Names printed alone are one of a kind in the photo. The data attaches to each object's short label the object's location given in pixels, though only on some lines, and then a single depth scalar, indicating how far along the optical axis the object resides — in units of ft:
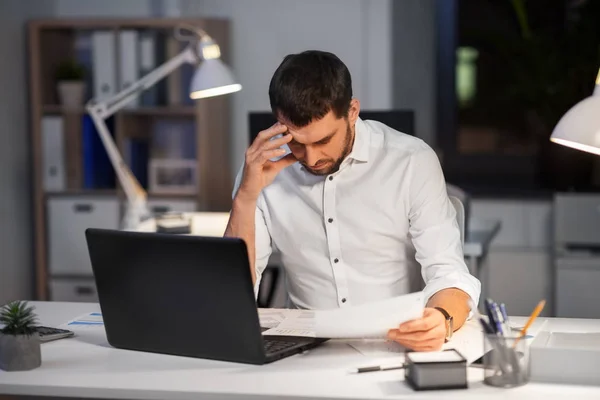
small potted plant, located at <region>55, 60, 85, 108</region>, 24.81
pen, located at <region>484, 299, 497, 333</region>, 9.42
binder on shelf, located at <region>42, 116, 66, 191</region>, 24.85
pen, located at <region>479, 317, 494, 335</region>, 9.35
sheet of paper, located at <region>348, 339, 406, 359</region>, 10.20
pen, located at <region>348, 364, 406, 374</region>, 9.58
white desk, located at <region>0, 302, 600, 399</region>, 8.93
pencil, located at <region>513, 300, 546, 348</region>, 9.24
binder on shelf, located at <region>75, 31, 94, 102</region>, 25.50
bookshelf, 24.55
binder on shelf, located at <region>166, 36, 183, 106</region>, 24.85
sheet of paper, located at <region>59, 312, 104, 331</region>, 11.63
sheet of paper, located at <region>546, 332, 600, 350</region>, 9.46
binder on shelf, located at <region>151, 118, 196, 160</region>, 25.18
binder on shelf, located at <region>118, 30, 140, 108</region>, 24.45
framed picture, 24.97
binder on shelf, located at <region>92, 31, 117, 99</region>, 24.62
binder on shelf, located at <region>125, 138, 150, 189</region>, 24.95
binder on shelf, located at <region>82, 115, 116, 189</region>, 24.91
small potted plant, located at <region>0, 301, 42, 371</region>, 9.77
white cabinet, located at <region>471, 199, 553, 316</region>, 24.91
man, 11.56
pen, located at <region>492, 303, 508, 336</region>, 9.35
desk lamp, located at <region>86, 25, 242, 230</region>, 20.21
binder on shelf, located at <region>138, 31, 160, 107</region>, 24.62
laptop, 9.58
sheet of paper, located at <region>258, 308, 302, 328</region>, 11.01
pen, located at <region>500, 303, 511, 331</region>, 9.52
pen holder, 9.14
